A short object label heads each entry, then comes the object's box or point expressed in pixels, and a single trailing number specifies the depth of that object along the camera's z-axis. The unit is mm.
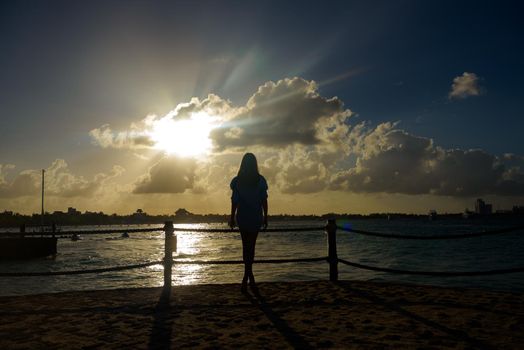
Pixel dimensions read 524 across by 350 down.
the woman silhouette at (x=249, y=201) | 7547
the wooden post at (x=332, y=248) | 9289
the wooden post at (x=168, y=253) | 8836
